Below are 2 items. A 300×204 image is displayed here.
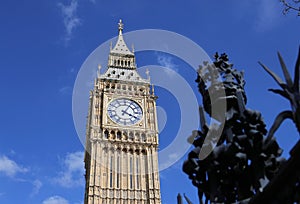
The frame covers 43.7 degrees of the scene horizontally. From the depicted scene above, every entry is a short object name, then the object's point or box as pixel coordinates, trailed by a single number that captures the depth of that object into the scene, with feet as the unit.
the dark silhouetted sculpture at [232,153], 13.46
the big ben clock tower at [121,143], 122.21
